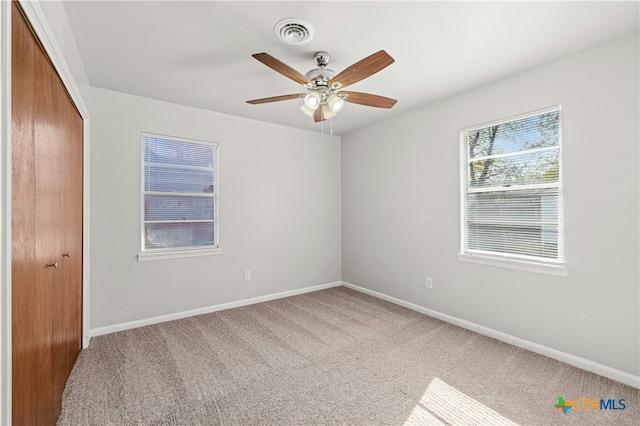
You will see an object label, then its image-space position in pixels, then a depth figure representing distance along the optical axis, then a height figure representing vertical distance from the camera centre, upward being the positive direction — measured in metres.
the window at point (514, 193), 2.62 +0.19
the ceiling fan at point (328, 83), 1.95 +0.98
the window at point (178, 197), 3.41 +0.20
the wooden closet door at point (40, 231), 1.24 -0.09
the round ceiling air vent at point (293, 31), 2.00 +1.27
